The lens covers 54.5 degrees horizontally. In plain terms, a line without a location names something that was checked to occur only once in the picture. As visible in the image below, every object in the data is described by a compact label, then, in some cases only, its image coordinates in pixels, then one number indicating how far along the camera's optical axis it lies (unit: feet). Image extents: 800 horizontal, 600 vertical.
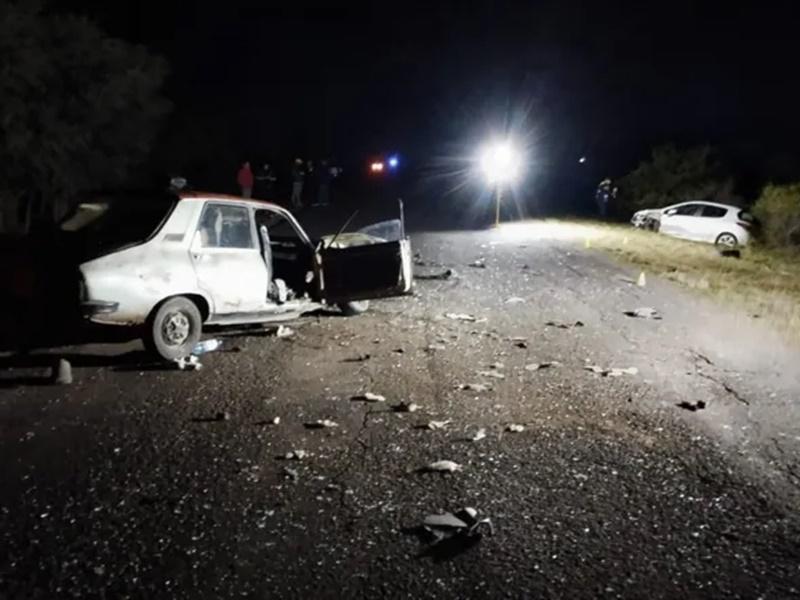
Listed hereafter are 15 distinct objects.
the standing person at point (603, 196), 100.92
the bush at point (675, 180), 94.73
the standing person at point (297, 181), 85.61
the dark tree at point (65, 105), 51.90
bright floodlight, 102.83
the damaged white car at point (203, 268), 23.59
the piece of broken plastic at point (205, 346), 26.80
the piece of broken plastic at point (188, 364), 24.50
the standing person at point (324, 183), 92.48
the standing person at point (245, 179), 76.48
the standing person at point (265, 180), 86.36
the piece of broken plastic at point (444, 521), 14.32
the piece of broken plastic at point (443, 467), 16.96
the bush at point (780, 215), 65.72
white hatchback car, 71.41
